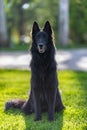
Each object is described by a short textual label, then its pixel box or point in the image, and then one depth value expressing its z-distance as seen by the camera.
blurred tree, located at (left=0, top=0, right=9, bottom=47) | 22.11
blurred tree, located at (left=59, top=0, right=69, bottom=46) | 22.42
